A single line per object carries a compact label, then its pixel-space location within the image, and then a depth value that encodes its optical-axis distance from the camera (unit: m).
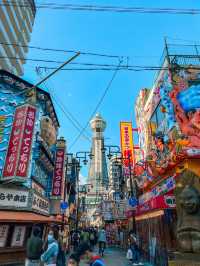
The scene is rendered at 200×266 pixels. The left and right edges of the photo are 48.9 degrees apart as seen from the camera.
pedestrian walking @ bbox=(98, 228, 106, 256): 17.42
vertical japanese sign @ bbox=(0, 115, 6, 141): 14.34
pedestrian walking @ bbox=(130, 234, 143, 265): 13.30
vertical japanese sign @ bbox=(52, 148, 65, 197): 18.30
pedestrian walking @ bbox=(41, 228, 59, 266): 7.02
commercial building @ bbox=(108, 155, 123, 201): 42.21
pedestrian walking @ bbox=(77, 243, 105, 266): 4.68
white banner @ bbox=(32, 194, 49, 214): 14.59
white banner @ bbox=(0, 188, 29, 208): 12.64
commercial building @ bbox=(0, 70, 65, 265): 12.35
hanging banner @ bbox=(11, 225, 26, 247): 12.63
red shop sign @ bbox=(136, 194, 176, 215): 11.66
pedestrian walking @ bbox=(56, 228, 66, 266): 8.87
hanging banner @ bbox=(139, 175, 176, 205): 13.13
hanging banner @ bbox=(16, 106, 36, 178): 12.48
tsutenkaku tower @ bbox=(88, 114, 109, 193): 110.44
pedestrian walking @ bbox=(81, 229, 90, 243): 15.68
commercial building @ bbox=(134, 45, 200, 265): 12.20
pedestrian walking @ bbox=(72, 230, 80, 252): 19.76
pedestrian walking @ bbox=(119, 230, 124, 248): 26.38
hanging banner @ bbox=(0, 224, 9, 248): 12.01
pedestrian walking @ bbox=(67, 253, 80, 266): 5.70
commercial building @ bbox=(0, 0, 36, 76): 27.80
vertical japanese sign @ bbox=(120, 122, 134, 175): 26.39
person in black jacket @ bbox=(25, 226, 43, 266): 7.29
